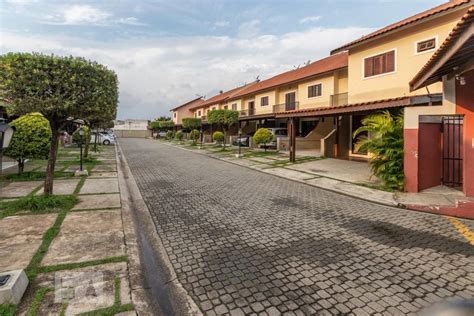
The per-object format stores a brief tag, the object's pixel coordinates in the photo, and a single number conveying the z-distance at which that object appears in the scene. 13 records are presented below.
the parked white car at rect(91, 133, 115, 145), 36.01
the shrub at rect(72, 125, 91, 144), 17.49
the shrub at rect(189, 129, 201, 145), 35.31
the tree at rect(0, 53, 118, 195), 5.68
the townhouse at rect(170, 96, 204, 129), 60.81
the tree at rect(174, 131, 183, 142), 44.39
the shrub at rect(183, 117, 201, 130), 33.78
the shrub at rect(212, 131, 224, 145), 29.62
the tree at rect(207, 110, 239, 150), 23.92
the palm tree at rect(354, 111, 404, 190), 9.06
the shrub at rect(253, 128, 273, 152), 21.22
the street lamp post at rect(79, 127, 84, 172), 12.62
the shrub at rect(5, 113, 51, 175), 9.94
